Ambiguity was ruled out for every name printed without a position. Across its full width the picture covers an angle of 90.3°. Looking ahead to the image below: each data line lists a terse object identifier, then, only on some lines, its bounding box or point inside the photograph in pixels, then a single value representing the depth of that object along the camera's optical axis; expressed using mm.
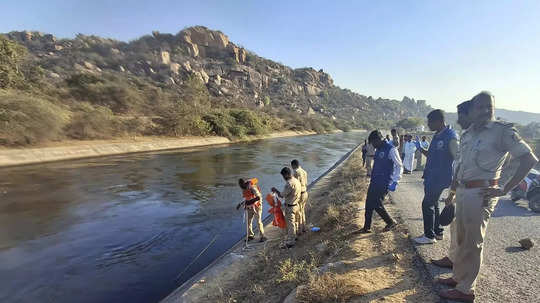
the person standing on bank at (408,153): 11750
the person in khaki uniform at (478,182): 2727
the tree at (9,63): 27047
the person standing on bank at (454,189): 3297
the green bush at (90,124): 28344
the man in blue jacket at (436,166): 4340
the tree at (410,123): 93831
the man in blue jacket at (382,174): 4984
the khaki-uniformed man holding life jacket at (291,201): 6277
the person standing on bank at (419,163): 14220
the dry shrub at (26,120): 21562
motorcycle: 6715
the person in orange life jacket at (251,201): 7047
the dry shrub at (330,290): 3240
